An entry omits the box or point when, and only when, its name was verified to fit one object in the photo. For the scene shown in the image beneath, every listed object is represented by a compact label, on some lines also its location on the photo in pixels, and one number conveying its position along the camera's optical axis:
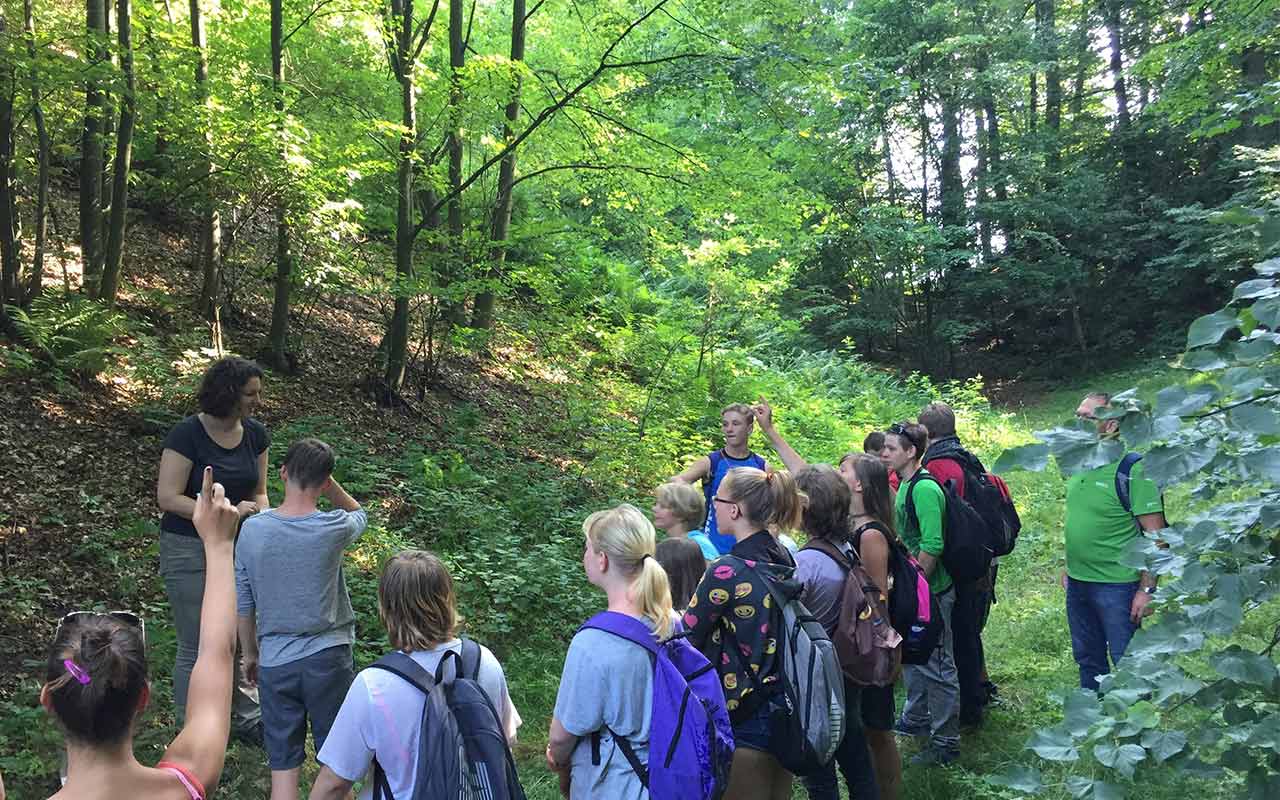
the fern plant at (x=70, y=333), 7.47
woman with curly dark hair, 3.95
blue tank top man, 5.02
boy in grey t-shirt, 3.44
